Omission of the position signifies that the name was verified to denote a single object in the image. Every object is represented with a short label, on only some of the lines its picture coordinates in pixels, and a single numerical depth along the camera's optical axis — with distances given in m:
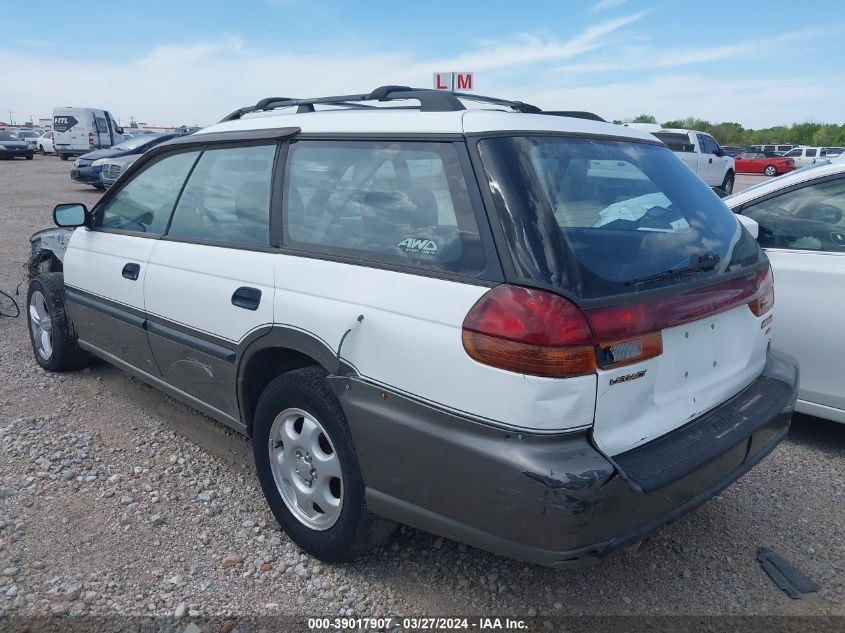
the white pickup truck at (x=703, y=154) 18.73
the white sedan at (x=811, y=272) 3.60
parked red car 33.19
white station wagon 2.02
